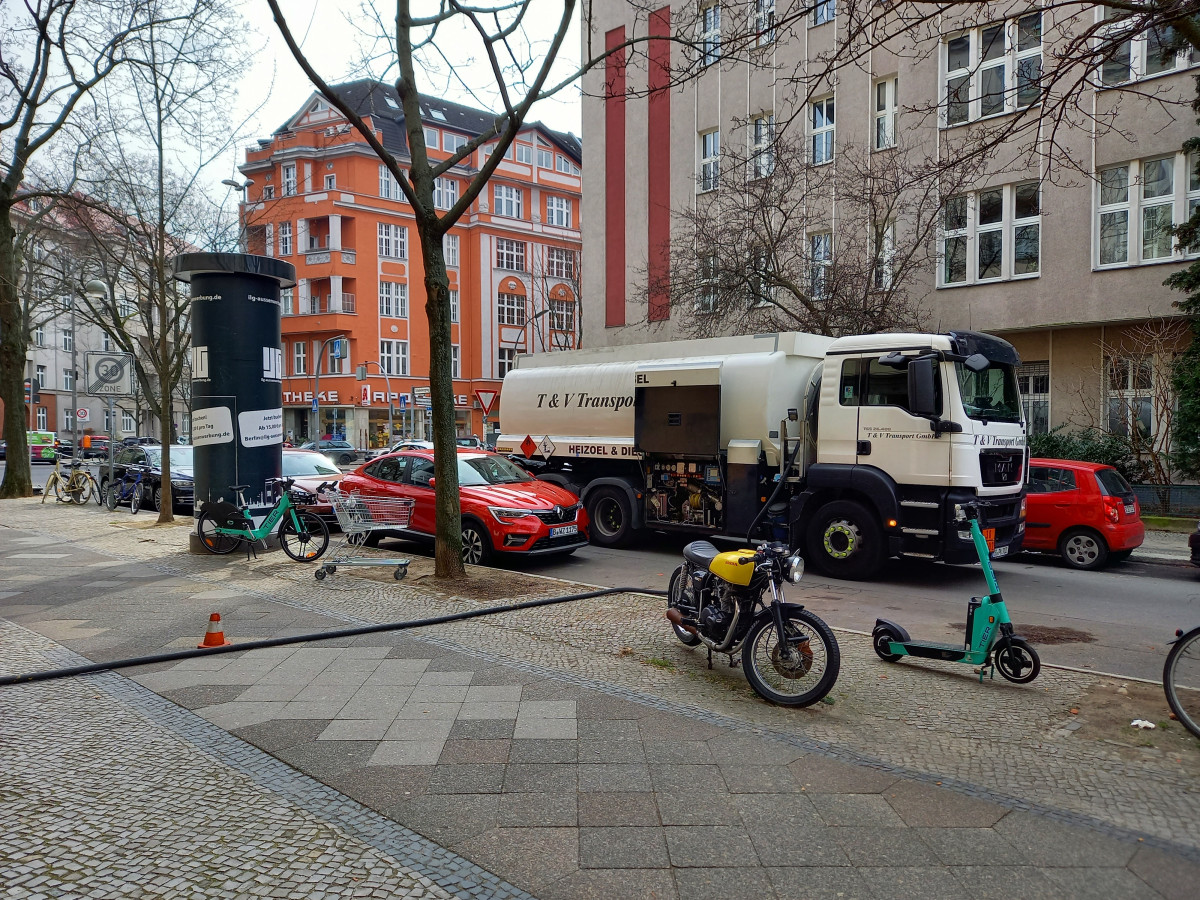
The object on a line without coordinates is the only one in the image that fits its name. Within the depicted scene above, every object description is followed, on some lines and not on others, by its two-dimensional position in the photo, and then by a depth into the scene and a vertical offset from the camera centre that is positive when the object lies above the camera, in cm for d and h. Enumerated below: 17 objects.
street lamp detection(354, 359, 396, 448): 4534 +315
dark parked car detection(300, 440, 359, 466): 3278 -92
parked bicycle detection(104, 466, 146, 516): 1941 -132
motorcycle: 539 -132
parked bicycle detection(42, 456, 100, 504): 2130 -137
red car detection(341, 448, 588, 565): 1121 -100
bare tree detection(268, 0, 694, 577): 948 +282
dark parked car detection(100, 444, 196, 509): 1856 -90
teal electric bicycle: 1127 -131
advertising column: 1211 +84
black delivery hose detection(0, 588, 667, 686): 593 -167
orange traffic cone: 663 -158
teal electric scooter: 583 -147
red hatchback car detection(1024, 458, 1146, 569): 1182 -124
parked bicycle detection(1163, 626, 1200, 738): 482 -143
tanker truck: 1005 -18
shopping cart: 998 -101
